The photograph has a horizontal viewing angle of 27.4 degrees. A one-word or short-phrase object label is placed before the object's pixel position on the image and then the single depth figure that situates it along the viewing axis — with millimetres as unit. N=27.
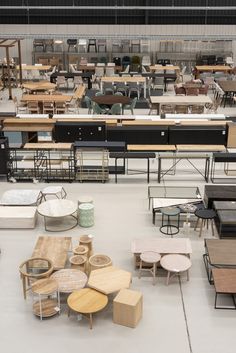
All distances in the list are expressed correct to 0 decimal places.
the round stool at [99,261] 9188
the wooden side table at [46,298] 8266
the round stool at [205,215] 10730
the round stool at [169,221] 11008
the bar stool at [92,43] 30953
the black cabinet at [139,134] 15656
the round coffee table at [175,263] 9062
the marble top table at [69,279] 8516
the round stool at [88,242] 9883
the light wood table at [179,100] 19656
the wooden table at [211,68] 27562
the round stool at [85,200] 11680
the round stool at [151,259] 9227
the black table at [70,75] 25141
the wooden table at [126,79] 23391
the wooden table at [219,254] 9141
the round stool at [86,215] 11227
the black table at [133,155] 13789
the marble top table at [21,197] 11980
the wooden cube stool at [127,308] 7973
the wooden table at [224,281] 8344
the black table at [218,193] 11703
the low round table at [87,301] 7961
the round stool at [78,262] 9273
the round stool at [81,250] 9563
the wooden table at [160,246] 9648
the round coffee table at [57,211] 10961
